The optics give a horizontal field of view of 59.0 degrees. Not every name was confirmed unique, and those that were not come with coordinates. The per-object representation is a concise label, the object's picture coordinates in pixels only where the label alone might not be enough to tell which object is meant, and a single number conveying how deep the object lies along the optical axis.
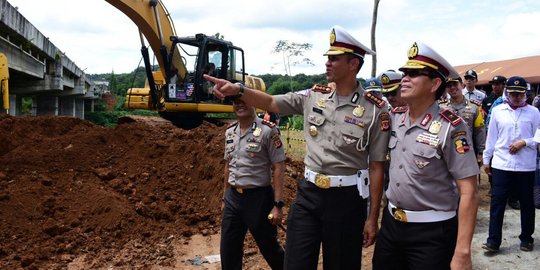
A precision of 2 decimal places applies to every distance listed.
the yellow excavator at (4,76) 8.38
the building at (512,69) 14.70
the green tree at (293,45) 31.84
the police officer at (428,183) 2.46
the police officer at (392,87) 4.83
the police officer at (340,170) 2.99
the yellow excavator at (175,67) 11.84
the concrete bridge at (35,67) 10.30
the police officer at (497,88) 7.00
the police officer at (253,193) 3.88
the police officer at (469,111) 5.65
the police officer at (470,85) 7.07
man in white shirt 4.81
